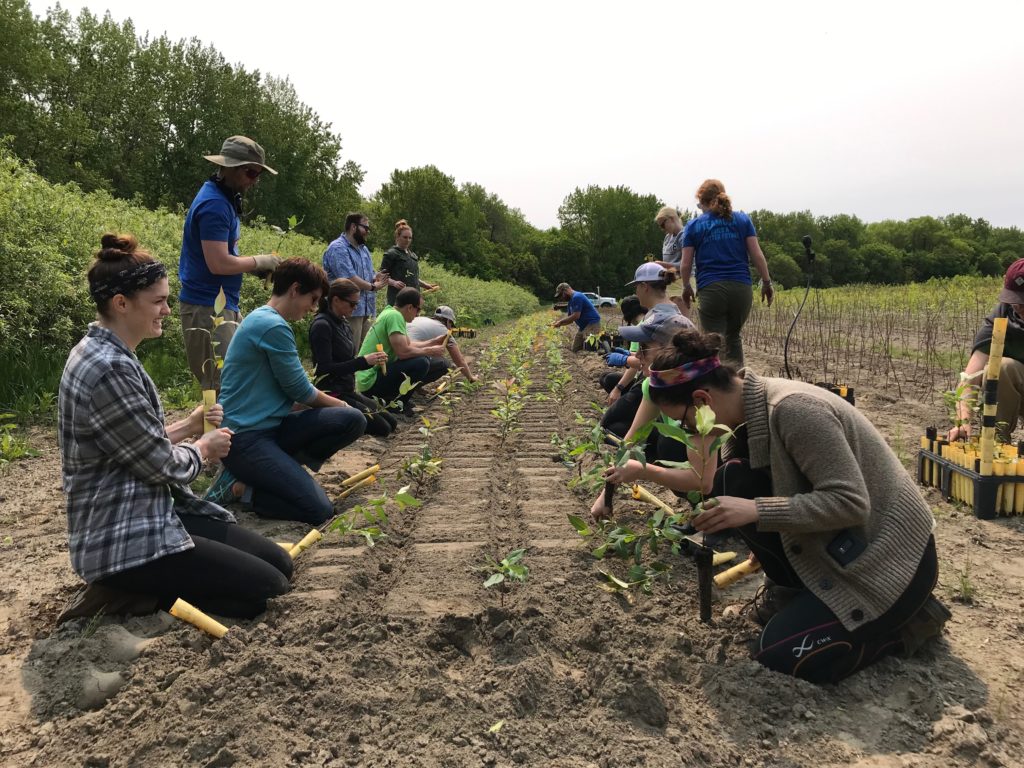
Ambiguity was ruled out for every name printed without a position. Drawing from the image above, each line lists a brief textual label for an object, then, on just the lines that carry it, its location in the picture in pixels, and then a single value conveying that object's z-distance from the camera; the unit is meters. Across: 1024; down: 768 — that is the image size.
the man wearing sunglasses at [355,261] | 6.18
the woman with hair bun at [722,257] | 5.14
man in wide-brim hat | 3.81
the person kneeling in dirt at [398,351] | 5.95
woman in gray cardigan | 2.05
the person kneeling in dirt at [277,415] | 3.57
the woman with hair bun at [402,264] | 7.79
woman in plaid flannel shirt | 2.25
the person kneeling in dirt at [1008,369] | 3.69
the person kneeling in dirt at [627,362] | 4.64
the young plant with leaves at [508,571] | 2.73
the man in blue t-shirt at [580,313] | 10.36
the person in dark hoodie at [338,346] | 5.04
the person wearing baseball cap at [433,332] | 6.92
